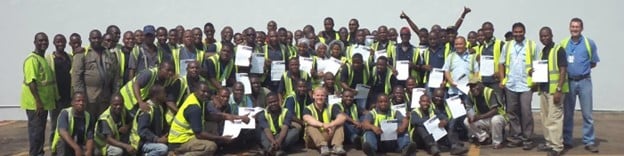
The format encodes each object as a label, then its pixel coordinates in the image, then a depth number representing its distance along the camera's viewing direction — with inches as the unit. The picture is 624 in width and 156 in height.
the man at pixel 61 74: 296.8
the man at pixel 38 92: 284.8
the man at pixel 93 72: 295.6
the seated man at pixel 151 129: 275.6
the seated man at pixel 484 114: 316.5
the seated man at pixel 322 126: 297.9
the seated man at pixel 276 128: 297.3
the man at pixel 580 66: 297.9
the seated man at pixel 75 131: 258.1
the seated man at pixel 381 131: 297.1
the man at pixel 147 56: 308.3
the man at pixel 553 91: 294.0
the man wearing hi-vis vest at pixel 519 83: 309.1
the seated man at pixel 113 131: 268.7
